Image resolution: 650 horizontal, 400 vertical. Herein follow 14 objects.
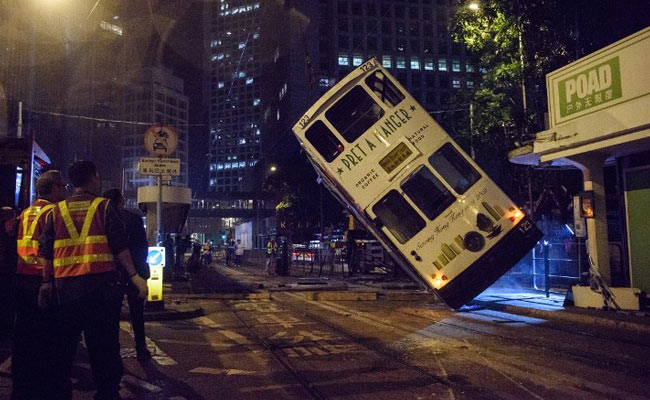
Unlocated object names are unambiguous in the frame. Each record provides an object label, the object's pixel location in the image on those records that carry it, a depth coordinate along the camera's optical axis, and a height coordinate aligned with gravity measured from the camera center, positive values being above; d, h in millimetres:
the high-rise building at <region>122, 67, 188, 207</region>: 147875 +39192
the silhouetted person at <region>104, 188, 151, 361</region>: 5922 -107
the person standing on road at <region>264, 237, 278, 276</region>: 24266 -582
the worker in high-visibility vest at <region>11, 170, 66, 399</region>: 3977 -549
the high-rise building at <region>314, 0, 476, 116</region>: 96312 +36593
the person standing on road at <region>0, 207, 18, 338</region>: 5836 -133
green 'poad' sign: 10445 +3134
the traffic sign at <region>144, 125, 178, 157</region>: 11453 +2296
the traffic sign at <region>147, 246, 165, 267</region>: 10000 -186
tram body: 9695 +1062
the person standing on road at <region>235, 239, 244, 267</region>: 37281 -991
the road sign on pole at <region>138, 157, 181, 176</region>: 11719 +1778
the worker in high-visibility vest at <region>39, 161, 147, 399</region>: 3740 -189
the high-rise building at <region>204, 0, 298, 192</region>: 170875 +50862
